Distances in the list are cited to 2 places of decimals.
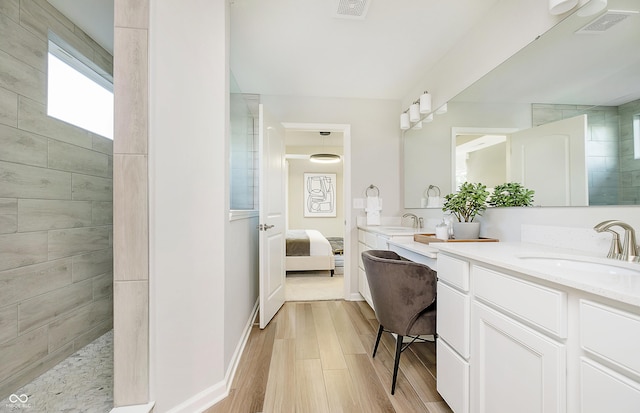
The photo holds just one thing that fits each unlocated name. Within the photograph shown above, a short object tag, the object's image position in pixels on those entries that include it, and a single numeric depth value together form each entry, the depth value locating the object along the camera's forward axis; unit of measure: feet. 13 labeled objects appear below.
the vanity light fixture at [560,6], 4.21
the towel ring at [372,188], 10.77
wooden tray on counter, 5.99
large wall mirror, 3.78
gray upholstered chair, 5.20
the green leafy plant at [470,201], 6.26
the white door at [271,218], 8.08
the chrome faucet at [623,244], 3.43
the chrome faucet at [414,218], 9.64
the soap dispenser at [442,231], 6.32
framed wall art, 22.09
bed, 13.52
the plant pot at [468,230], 6.28
